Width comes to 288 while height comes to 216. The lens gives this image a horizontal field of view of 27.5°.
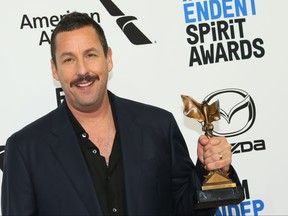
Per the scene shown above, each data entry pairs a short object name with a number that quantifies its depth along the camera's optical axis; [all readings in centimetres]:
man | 204
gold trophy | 208
